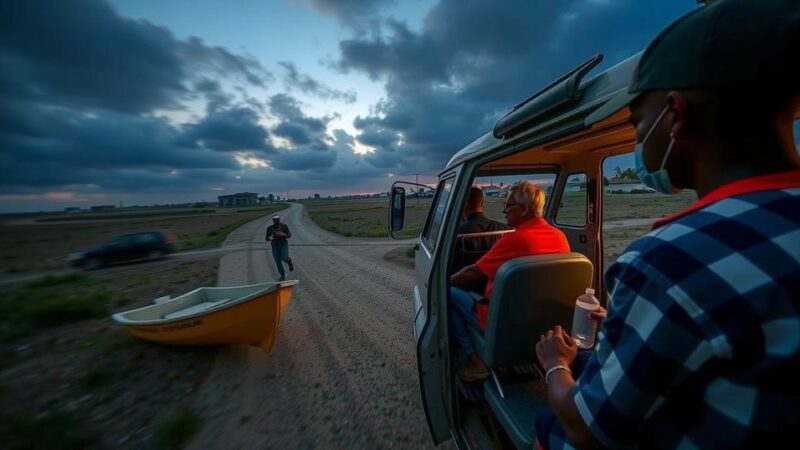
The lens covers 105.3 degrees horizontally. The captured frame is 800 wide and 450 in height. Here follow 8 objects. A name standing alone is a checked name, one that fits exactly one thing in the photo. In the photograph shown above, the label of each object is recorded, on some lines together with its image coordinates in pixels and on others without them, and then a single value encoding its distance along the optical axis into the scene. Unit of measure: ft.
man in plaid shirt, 1.94
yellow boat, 14.12
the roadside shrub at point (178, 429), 10.16
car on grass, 50.07
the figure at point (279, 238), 32.24
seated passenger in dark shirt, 13.05
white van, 5.06
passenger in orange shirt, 7.85
